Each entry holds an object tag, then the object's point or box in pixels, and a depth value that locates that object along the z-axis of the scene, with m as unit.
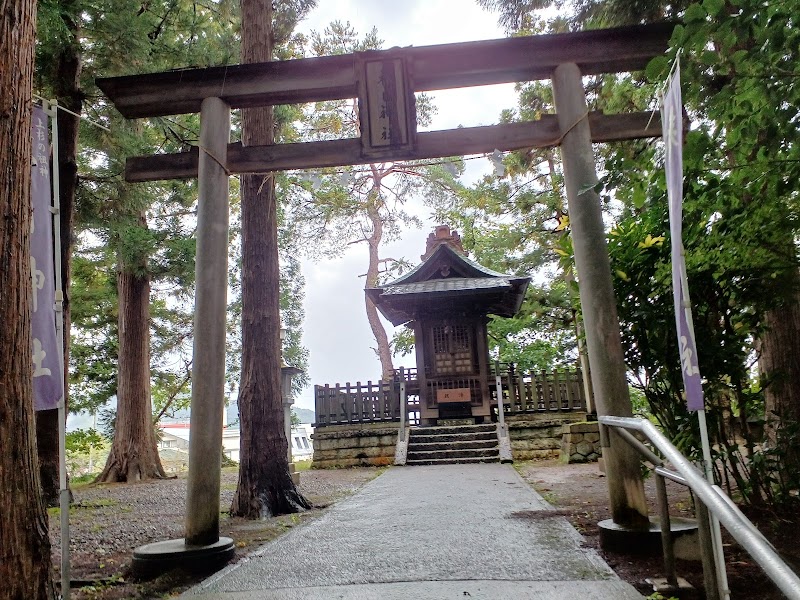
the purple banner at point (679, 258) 2.50
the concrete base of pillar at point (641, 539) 3.40
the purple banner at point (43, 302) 3.02
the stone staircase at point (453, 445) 11.55
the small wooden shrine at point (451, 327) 13.97
